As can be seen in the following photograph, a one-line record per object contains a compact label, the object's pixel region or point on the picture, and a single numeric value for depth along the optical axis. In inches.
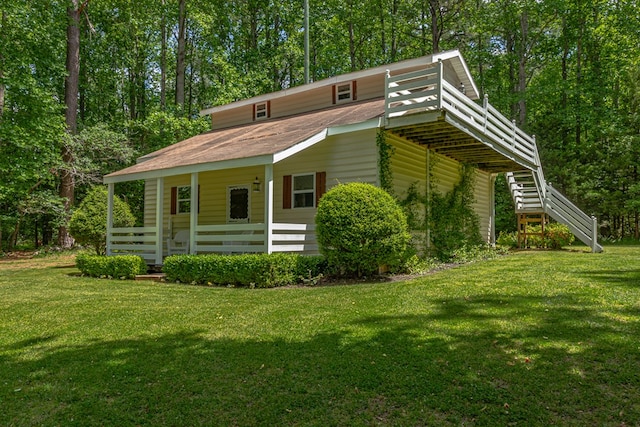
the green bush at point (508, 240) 719.7
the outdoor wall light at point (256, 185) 515.8
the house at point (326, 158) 395.5
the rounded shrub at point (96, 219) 555.8
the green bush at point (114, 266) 442.5
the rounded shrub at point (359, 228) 334.0
